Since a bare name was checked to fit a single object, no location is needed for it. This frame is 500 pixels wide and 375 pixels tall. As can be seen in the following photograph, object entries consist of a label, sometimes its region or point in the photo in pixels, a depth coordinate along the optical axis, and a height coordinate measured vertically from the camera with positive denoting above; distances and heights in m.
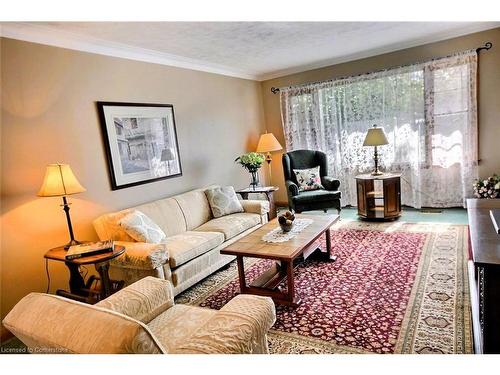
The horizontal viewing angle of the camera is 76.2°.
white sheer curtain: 4.43 +0.18
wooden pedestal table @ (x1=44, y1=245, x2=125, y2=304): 2.35 -0.85
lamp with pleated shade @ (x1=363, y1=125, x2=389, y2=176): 4.38 -0.02
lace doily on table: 2.79 -0.79
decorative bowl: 2.95 -0.70
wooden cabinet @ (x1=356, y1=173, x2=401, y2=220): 4.38 -0.82
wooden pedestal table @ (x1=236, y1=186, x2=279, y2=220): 4.47 -0.64
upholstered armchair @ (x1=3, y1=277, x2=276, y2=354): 1.03 -0.71
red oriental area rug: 2.00 -1.25
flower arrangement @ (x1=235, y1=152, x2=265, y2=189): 4.71 -0.18
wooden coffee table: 2.48 -0.82
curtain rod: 4.13 +1.01
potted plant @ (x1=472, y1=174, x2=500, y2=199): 4.03 -0.80
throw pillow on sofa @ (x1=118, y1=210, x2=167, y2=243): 2.86 -0.61
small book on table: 2.37 -0.63
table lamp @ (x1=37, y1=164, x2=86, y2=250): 2.41 -0.10
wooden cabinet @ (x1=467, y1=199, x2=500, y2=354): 1.50 -0.78
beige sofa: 2.67 -0.81
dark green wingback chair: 4.53 -0.63
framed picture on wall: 3.29 +0.21
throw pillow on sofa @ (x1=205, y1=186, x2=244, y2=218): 3.97 -0.62
